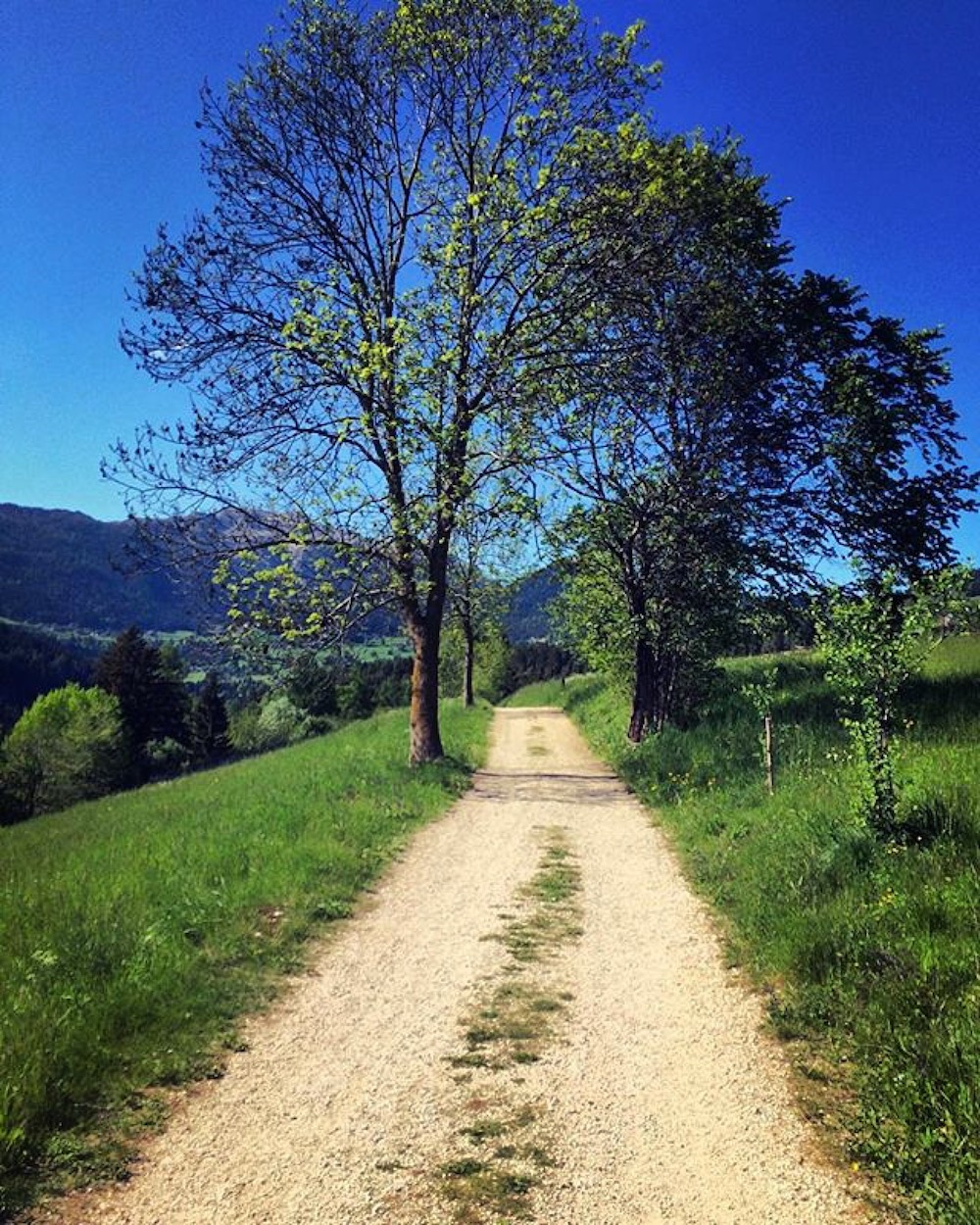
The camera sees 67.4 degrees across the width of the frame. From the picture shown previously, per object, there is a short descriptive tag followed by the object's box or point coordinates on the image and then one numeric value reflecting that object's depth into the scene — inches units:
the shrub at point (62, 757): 2340.1
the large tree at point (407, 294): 636.1
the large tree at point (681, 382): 637.3
